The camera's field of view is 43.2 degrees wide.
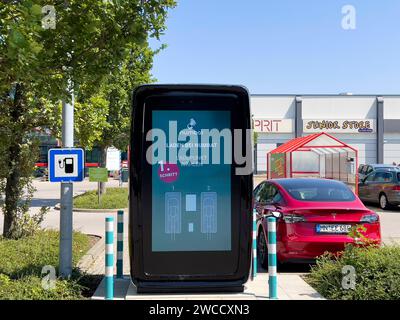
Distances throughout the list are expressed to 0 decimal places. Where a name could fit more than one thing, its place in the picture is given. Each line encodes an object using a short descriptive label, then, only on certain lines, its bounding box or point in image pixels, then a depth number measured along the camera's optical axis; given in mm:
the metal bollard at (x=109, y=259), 5820
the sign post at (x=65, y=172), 6785
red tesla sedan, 7762
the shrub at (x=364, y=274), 5941
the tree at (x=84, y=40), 5992
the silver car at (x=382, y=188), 17906
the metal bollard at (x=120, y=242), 6996
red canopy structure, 21908
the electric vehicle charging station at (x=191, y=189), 5926
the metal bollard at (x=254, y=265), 7314
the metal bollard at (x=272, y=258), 5996
